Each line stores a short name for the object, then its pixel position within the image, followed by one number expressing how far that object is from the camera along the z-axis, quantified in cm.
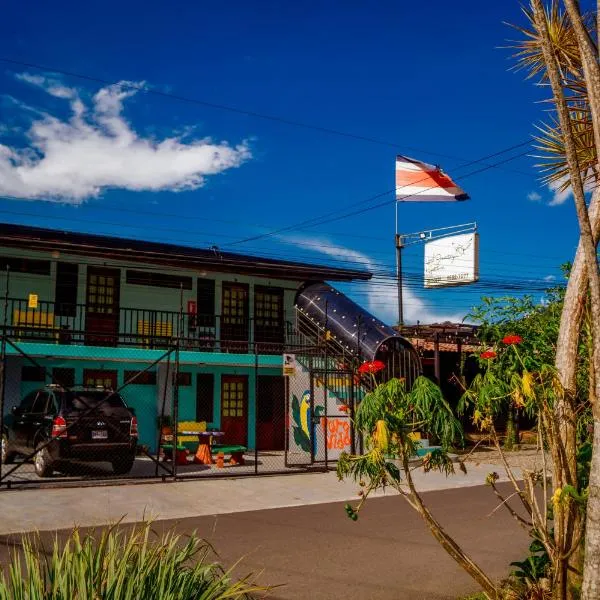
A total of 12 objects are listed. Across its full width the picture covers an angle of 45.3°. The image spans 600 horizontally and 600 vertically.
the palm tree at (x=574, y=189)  405
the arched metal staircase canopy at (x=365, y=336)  2079
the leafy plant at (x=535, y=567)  575
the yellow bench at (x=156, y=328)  2205
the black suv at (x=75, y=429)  1448
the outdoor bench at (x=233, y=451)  1786
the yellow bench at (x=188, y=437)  1998
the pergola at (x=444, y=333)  2656
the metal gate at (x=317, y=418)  1934
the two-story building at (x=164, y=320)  2011
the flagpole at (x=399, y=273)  2712
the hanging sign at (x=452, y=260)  2591
